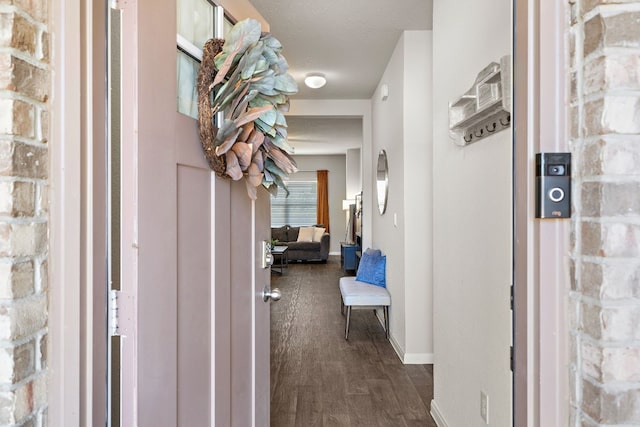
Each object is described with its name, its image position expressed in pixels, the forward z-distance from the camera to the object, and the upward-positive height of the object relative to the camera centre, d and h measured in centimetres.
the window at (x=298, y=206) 1062 +14
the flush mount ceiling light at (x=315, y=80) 445 +144
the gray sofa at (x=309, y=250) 909 -87
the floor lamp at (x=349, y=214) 949 -8
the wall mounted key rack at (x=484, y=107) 137 +41
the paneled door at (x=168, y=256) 90 -12
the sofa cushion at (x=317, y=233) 932 -51
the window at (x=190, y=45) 113 +48
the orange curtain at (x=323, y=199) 1045 +31
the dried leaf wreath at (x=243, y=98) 112 +33
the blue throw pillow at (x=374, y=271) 421 -63
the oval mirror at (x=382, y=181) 419 +33
